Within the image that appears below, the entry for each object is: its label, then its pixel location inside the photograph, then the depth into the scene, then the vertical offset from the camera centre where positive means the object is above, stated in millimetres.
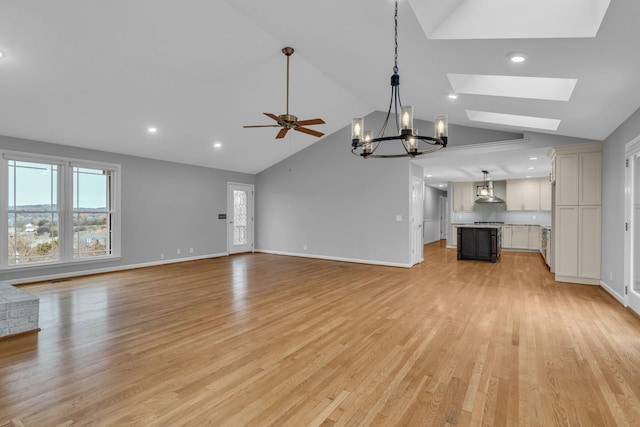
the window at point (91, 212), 6101 -17
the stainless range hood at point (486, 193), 9828 +618
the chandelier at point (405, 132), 2770 +793
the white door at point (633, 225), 3895 -153
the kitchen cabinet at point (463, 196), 10914 +590
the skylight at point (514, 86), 3588 +1563
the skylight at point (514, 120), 4922 +1558
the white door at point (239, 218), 9102 -191
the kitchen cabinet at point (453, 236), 10891 -836
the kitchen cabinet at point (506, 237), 10156 -799
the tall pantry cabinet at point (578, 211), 5121 +31
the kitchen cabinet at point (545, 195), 9688 +558
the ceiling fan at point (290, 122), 4005 +1175
